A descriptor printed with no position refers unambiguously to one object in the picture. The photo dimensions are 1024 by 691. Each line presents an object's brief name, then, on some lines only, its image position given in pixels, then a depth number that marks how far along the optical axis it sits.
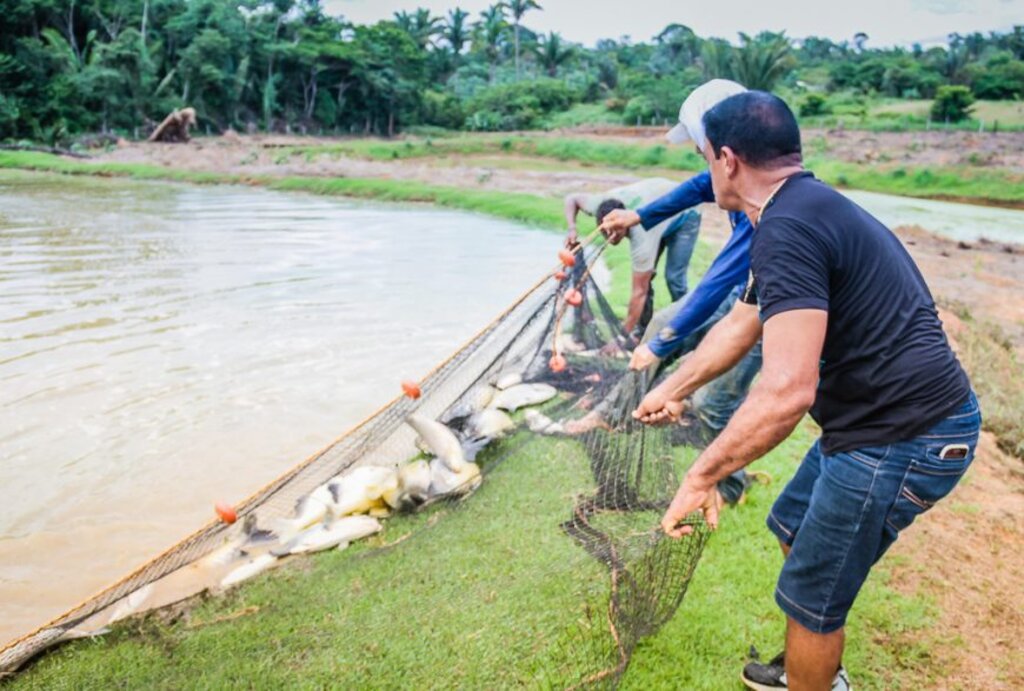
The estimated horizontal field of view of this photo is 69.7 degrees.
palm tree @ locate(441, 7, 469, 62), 58.62
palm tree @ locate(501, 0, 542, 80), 52.75
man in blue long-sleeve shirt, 2.98
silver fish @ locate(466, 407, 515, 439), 4.29
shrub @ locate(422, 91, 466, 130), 47.16
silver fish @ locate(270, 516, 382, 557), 3.45
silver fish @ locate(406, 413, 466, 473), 3.78
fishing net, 2.51
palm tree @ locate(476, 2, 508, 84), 57.06
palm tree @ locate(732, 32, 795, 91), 35.91
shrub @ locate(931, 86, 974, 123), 33.69
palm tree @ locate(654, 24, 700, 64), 60.28
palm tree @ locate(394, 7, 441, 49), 57.06
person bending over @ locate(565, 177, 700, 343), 5.41
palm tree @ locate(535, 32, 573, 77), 55.28
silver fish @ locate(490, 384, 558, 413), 5.02
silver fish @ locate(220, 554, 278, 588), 3.26
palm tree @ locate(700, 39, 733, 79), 37.47
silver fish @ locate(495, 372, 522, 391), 5.27
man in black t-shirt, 1.73
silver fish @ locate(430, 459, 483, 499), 3.71
